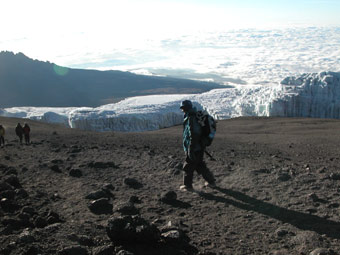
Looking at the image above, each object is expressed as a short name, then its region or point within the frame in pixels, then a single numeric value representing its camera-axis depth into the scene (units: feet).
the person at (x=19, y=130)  42.50
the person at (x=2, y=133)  40.02
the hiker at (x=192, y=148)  17.49
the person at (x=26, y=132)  40.88
